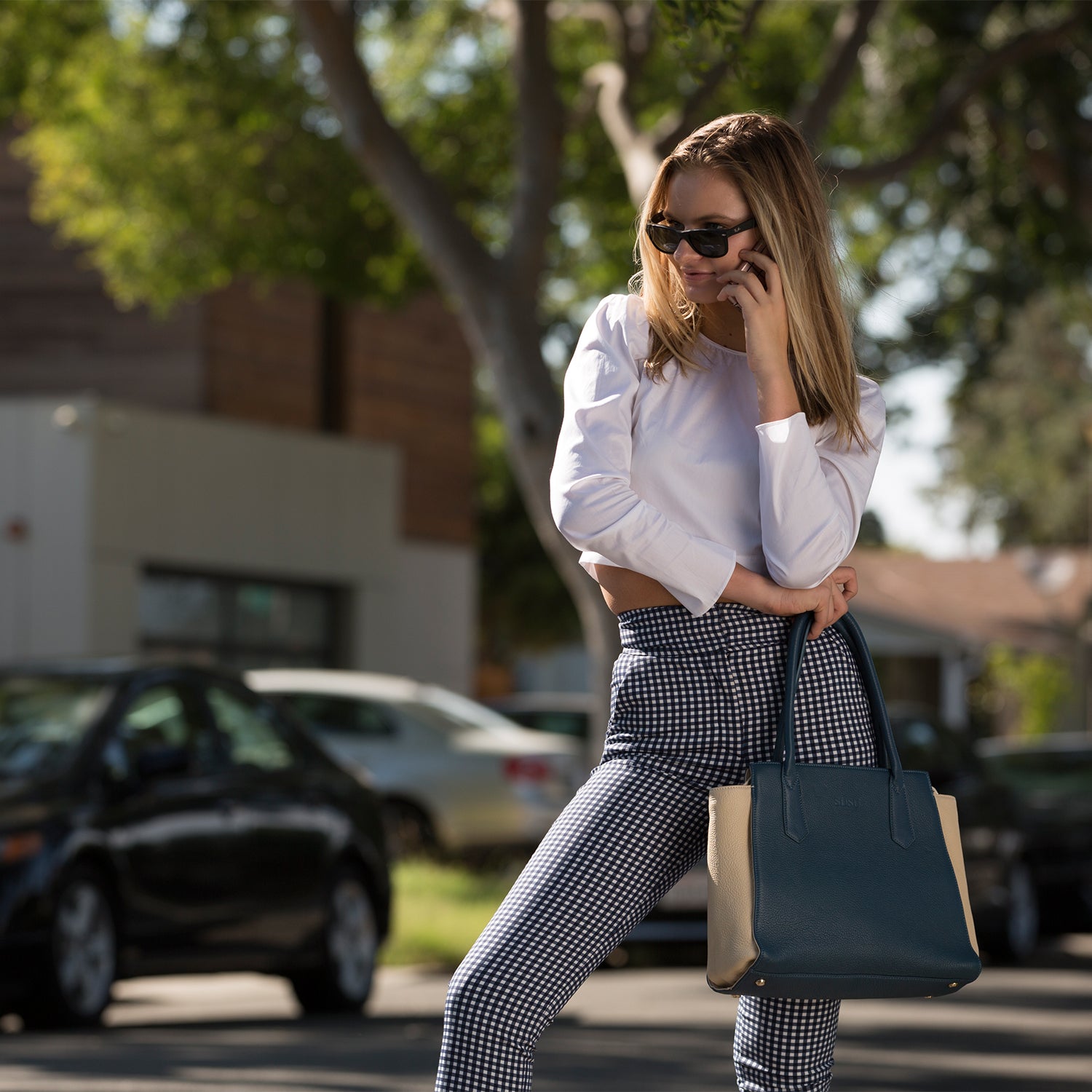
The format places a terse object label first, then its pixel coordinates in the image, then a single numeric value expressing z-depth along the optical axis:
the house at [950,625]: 40.09
